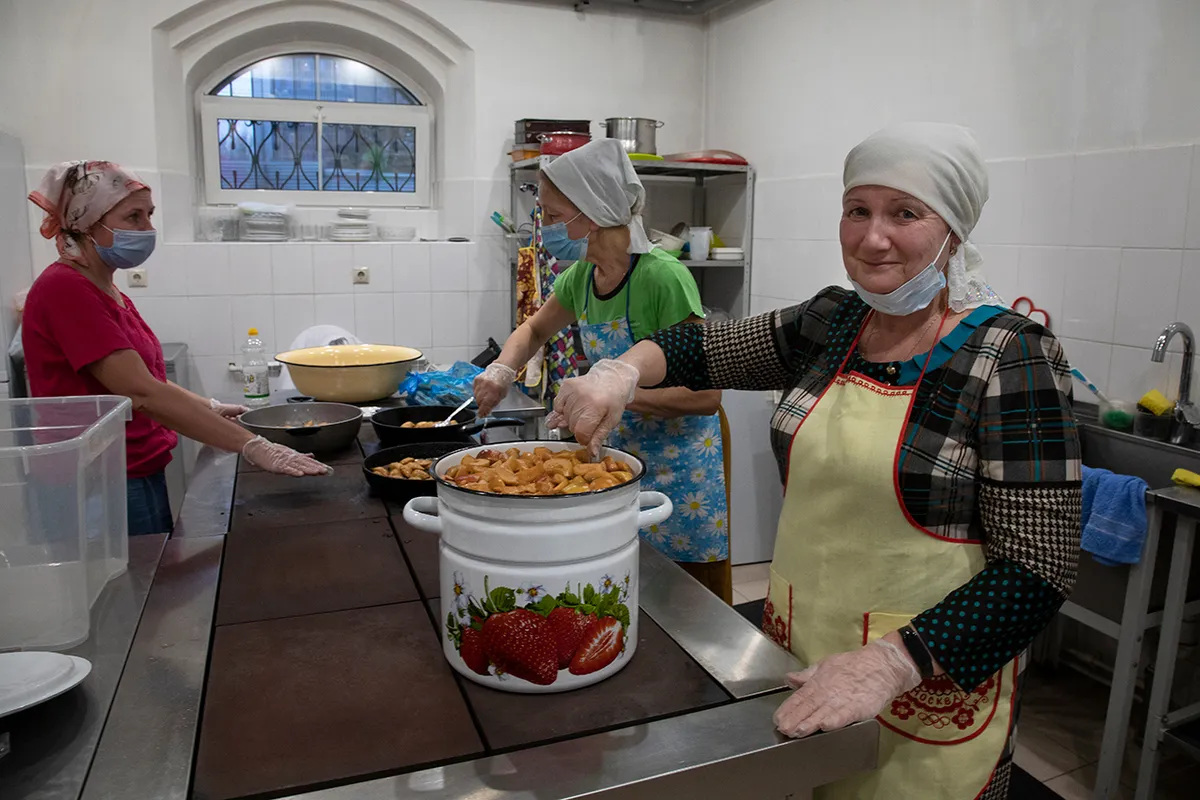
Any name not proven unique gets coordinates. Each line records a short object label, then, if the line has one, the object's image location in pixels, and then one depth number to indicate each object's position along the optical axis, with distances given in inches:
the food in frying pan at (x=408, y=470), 73.3
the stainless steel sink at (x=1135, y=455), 93.4
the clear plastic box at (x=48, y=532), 46.5
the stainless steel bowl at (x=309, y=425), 87.5
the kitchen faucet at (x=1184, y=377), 94.9
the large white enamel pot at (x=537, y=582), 41.1
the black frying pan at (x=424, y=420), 86.7
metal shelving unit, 170.6
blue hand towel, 88.2
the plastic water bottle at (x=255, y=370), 153.2
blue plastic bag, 110.0
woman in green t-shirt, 85.3
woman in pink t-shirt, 79.5
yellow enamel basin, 110.6
